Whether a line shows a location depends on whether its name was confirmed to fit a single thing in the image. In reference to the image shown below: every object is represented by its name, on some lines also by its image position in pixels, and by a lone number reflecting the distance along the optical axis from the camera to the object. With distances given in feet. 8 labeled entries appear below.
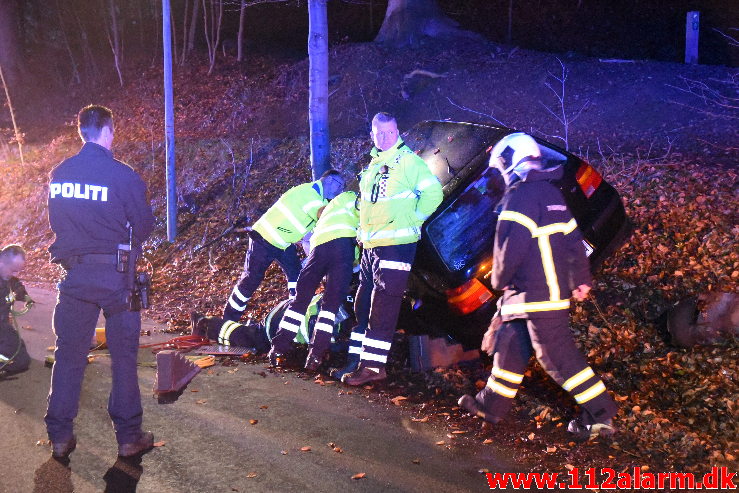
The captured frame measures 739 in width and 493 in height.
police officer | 14.21
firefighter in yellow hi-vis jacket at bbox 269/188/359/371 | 20.13
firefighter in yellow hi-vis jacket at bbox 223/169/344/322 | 22.22
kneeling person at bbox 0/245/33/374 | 19.99
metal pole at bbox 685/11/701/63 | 46.44
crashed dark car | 18.44
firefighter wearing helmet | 14.43
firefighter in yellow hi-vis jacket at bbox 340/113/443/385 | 18.57
